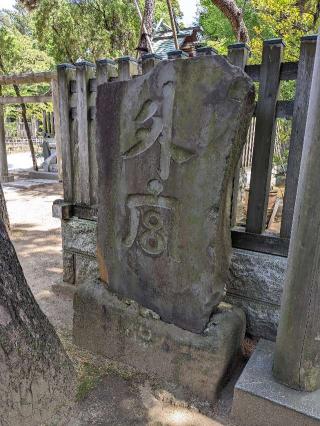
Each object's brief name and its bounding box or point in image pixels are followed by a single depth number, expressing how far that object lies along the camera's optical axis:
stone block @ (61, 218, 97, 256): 3.10
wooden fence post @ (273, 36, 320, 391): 1.53
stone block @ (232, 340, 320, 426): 1.66
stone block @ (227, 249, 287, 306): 2.29
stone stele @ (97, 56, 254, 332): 1.83
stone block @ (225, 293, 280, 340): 2.39
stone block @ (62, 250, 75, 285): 3.31
